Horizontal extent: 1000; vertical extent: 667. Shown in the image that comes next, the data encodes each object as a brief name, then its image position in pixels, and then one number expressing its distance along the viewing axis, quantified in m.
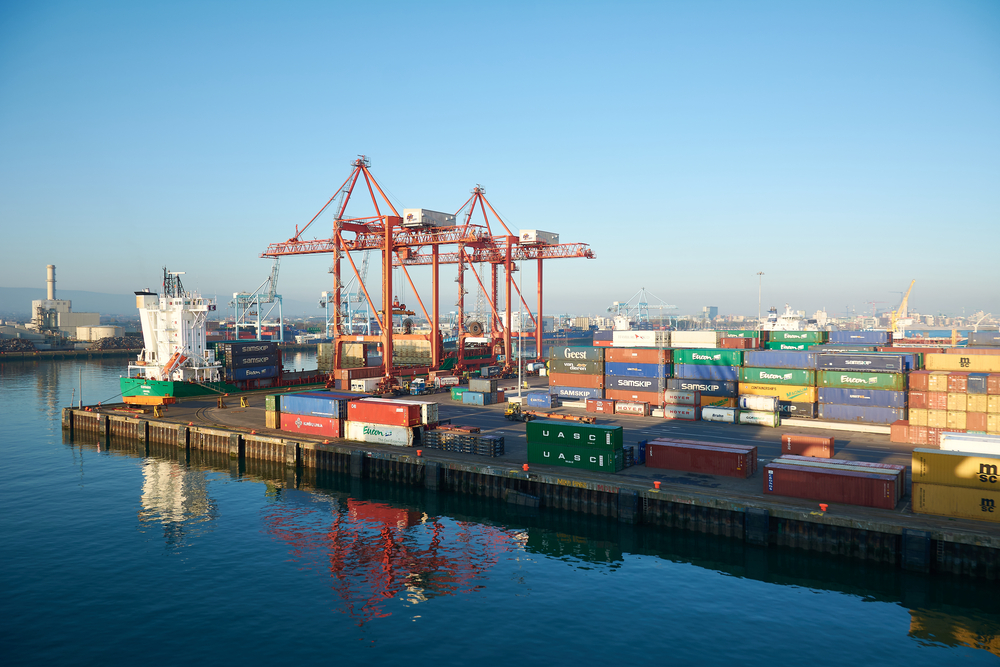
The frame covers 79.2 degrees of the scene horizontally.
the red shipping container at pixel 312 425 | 52.81
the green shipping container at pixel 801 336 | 86.00
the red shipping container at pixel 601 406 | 63.75
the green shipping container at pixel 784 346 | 83.07
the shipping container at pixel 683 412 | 59.34
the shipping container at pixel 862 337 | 92.62
